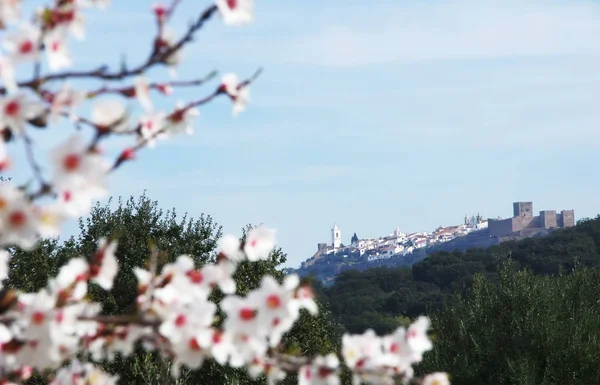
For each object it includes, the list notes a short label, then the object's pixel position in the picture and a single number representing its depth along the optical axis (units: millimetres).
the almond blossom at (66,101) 5855
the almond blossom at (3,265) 6853
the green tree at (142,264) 43937
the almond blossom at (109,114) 5574
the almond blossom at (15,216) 5254
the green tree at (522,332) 43437
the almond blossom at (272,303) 5887
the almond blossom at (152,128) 6574
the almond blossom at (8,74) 5613
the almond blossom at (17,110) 5523
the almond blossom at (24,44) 5691
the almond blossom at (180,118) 6711
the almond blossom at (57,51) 5887
